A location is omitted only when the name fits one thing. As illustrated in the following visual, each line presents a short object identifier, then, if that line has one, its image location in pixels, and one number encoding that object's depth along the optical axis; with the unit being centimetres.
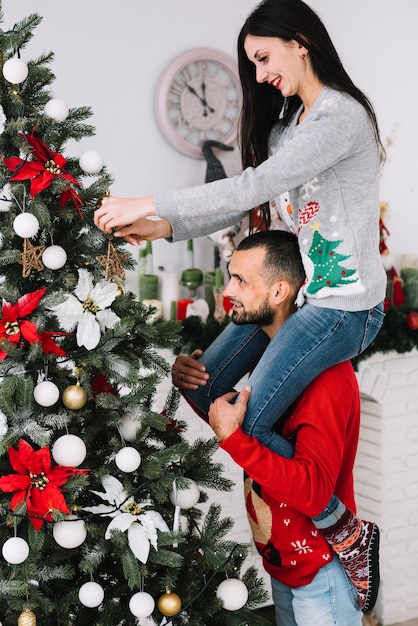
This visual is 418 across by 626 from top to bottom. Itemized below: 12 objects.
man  179
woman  170
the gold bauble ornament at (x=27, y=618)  151
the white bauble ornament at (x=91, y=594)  153
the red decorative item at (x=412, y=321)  325
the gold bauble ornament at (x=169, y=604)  160
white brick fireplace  340
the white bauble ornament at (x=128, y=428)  160
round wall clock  305
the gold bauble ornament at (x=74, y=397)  152
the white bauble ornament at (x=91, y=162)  159
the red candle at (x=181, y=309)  300
